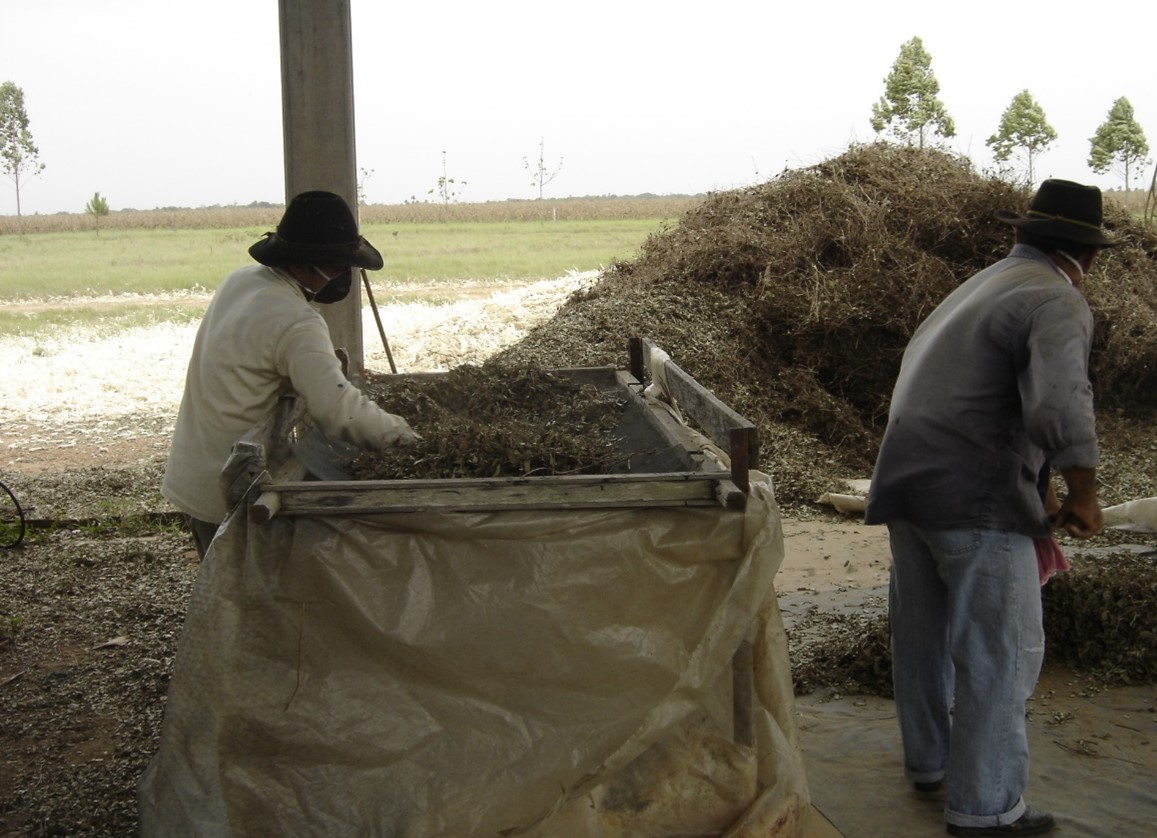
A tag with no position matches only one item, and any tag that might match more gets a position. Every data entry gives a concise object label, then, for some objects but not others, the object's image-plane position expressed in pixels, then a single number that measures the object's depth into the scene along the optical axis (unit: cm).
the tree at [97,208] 5378
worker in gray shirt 274
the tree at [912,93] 3591
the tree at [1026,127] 4178
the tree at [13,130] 5634
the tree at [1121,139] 4269
